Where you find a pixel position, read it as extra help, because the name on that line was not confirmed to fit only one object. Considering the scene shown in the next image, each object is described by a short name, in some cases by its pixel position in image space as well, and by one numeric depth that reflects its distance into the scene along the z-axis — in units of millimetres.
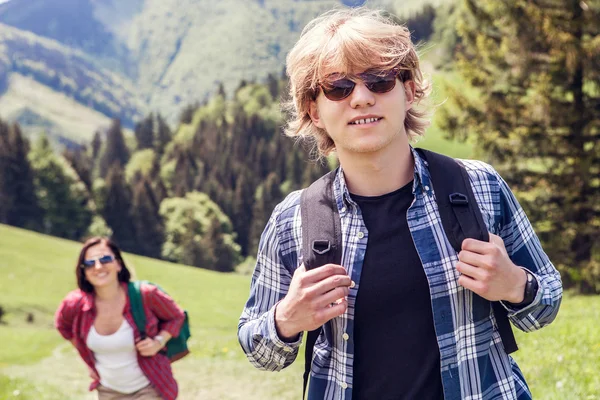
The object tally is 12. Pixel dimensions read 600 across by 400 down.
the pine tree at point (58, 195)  90000
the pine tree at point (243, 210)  112312
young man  2637
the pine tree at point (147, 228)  96875
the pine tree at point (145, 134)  147500
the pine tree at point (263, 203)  108812
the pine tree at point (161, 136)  144125
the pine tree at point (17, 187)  87562
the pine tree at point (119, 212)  95812
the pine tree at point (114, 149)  145250
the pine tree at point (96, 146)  153875
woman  6633
